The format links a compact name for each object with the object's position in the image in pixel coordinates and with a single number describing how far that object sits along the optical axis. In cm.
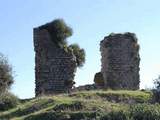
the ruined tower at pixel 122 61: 3429
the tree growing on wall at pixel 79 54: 3595
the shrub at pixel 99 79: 3541
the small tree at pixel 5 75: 3511
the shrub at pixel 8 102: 2923
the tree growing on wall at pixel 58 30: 3406
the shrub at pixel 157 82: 2763
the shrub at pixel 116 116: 2052
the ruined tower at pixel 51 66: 3374
